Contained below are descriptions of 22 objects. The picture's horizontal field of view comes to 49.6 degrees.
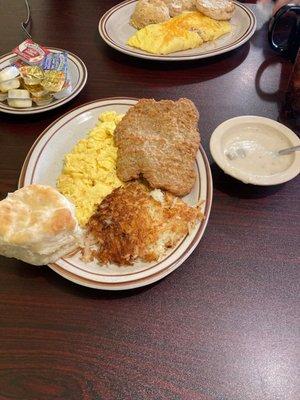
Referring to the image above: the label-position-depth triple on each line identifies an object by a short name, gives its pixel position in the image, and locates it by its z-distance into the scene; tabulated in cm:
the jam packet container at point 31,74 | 53
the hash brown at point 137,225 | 38
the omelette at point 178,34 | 64
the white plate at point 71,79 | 53
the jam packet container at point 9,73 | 53
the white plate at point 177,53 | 63
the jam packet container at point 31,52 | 57
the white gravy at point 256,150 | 44
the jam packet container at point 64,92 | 54
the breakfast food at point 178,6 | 71
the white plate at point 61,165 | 36
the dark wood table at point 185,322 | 32
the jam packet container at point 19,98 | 53
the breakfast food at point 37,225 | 33
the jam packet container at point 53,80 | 53
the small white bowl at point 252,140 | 41
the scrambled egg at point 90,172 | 43
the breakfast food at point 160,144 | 43
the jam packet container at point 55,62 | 56
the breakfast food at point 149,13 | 69
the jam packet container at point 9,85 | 53
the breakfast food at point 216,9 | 69
